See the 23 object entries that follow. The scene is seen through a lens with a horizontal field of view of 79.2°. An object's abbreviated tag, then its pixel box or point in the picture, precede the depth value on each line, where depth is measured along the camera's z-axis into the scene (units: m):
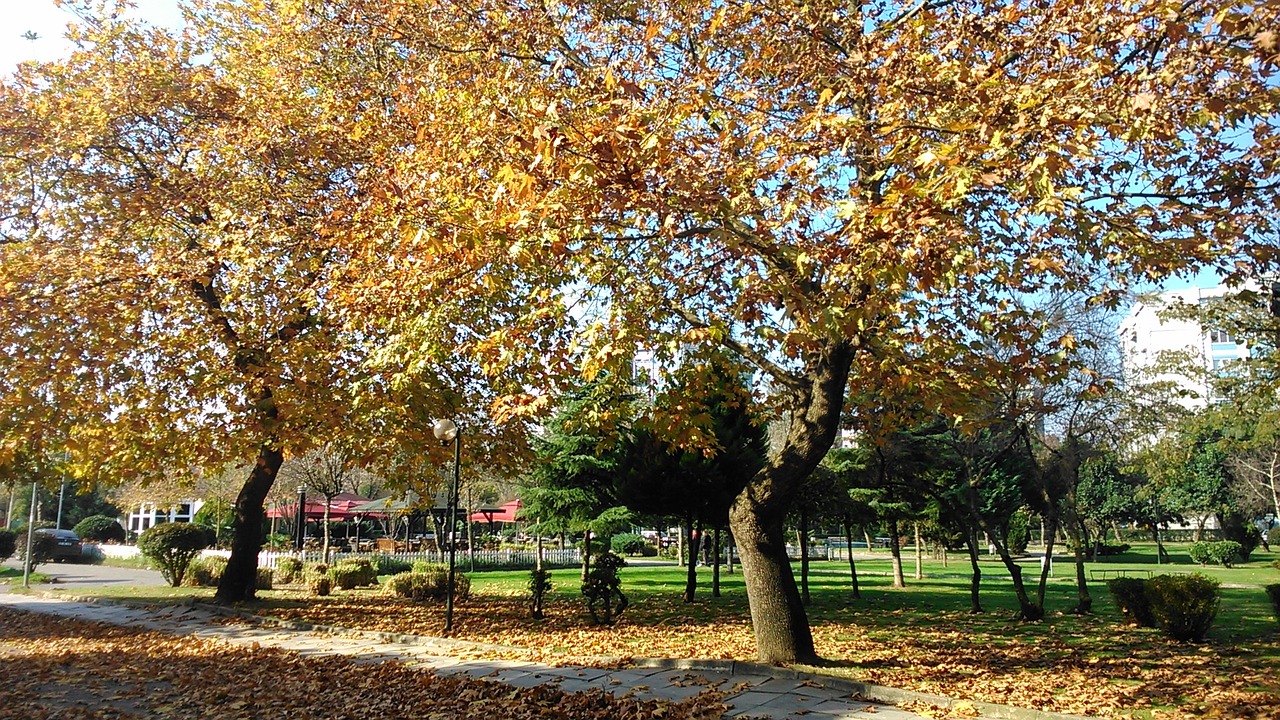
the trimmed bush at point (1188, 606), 11.12
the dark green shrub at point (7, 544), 31.19
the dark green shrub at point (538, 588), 14.47
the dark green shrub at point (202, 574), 20.55
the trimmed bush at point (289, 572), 21.62
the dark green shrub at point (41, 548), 30.70
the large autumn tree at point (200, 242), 11.58
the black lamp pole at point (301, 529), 29.59
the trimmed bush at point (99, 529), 46.31
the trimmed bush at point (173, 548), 20.55
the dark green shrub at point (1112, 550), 46.90
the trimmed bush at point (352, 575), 20.02
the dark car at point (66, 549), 34.31
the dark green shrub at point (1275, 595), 12.04
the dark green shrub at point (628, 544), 41.96
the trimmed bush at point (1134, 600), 13.06
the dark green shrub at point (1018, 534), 43.66
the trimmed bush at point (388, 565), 26.33
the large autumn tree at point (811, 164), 5.90
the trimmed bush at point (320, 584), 18.70
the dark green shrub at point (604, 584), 13.76
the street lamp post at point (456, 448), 12.50
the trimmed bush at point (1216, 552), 35.53
